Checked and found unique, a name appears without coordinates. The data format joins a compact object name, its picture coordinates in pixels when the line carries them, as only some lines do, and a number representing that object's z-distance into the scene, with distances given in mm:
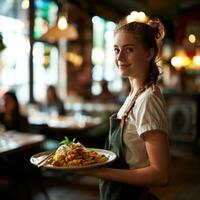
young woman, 1294
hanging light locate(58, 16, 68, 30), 5373
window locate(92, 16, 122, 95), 10383
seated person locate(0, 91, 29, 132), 4669
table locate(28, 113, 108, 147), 5145
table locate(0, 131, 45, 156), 3333
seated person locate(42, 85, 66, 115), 6793
